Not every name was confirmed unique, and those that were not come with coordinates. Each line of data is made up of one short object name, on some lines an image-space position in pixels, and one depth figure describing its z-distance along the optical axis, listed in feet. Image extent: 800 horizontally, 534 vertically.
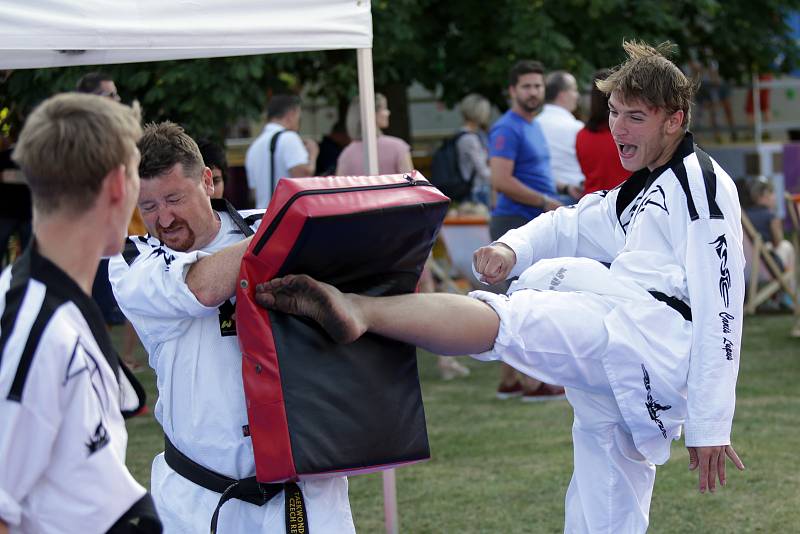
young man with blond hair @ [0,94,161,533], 10.67
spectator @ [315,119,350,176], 55.61
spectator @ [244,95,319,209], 42.32
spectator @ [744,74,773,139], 109.05
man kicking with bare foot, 17.36
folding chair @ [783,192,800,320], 52.35
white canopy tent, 18.51
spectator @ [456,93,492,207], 52.03
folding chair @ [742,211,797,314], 55.93
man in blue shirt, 39.26
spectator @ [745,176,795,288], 57.06
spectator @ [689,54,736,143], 101.56
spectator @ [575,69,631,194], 35.40
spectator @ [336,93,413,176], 42.40
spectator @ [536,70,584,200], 42.76
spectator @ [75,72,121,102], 31.53
